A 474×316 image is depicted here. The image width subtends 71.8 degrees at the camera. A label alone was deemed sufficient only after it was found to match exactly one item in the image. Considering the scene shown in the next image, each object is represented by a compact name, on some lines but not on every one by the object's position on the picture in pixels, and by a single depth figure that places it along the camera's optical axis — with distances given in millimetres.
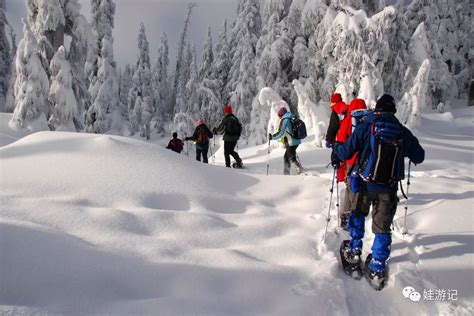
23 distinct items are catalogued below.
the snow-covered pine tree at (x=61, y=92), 17078
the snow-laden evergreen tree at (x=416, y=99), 18625
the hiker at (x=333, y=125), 6585
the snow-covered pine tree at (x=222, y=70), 36344
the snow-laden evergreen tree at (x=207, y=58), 40031
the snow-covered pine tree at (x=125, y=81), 71550
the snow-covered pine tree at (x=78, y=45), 17547
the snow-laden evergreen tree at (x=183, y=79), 46903
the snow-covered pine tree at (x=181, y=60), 48625
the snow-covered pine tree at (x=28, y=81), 16438
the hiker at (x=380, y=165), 3965
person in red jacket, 4548
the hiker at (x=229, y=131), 10930
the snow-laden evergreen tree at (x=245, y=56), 27531
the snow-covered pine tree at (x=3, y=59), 29547
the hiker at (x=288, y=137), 9117
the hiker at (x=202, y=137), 11852
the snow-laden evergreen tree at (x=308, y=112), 16203
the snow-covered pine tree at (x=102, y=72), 26172
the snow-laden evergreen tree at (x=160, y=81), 51125
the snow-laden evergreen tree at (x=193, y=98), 35969
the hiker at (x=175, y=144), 13836
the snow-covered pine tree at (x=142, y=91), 42250
